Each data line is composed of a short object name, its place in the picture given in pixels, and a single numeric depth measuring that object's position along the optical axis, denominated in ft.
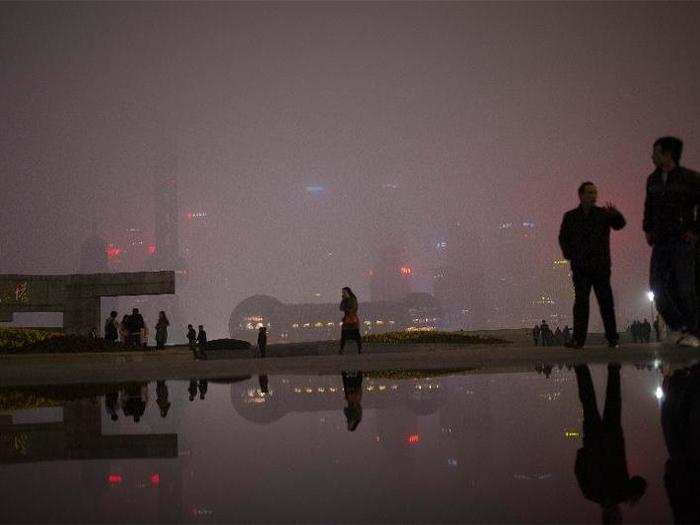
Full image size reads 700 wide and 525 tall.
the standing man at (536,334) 131.13
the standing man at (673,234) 27.20
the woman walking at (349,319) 55.04
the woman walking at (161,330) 86.44
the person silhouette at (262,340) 99.78
